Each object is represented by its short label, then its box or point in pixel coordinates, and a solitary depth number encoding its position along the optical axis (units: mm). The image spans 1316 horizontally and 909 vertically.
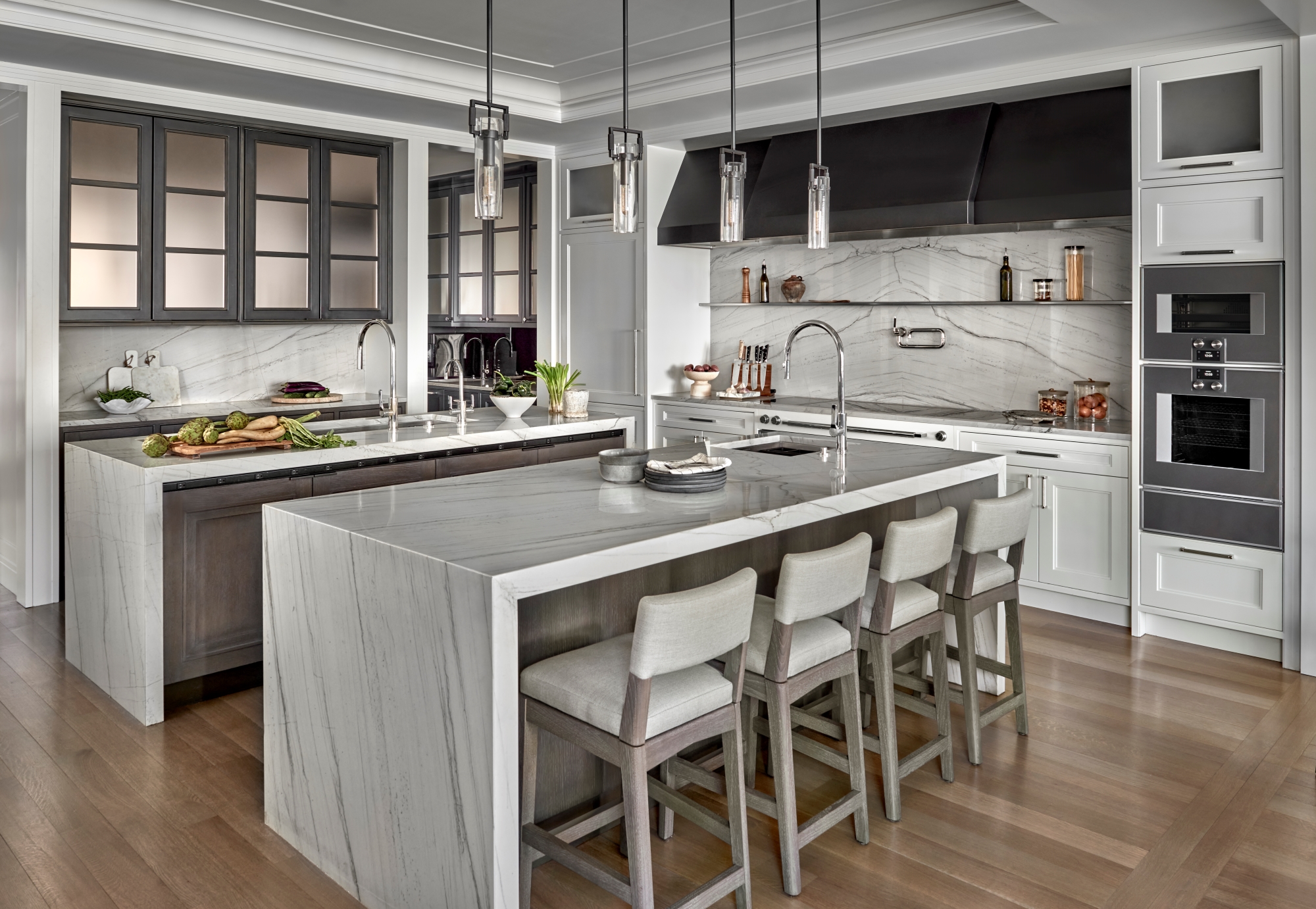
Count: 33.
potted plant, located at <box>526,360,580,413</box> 5516
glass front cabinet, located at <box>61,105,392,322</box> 5230
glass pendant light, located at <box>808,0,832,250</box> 3191
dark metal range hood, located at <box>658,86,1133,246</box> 4879
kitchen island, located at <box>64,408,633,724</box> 3652
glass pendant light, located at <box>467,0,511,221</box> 2779
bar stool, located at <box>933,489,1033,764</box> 3205
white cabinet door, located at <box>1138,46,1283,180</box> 4156
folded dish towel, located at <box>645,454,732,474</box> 3115
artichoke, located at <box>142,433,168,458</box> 3832
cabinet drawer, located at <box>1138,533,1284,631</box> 4281
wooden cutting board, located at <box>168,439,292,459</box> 3836
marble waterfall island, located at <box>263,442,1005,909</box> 2168
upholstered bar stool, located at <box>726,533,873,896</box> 2516
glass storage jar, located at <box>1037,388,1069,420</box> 5270
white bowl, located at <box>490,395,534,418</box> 5301
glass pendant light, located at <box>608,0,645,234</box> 2980
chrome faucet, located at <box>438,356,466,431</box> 4793
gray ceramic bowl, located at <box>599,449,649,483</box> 3268
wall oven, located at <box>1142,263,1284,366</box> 4191
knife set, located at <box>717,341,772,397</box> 6684
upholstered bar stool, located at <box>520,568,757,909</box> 2152
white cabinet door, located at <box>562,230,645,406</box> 6816
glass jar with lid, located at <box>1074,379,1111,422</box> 5145
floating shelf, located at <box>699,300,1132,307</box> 5183
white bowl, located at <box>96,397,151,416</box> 5426
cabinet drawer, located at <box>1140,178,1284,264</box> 4172
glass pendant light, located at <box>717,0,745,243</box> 3090
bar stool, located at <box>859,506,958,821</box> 2859
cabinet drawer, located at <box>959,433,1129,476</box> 4750
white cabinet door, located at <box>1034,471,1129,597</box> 4746
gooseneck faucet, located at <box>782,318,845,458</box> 3494
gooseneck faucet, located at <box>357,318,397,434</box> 4449
